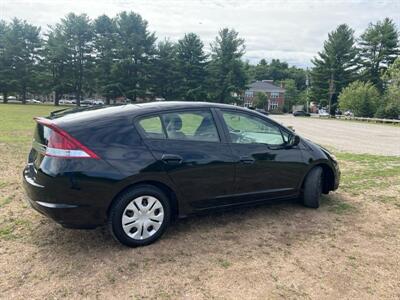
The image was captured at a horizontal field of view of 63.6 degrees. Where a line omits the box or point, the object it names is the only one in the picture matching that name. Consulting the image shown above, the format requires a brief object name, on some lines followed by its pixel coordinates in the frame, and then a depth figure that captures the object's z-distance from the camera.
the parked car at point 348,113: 47.83
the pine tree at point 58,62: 49.03
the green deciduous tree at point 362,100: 44.44
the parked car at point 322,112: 68.45
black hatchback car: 3.18
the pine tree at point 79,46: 49.44
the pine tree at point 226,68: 51.53
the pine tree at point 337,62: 57.03
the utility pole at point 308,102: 68.00
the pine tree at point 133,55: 48.25
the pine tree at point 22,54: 50.09
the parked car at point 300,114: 59.41
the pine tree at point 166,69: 50.16
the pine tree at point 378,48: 55.22
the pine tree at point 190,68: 50.31
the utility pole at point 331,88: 59.28
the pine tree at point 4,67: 49.78
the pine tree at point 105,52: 49.12
